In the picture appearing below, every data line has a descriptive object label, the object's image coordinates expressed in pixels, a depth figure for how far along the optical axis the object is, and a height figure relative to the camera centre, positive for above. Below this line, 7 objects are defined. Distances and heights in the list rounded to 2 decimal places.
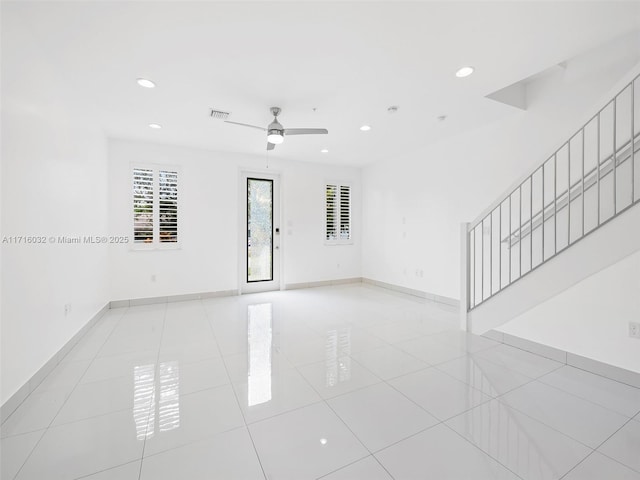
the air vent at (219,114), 3.61 +1.58
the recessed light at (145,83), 2.89 +1.58
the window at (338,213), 6.71 +0.58
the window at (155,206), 4.93 +0.55
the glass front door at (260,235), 5.91 +0.06
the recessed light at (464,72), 2.73 +1.61
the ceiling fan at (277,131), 3.45 +1.31
